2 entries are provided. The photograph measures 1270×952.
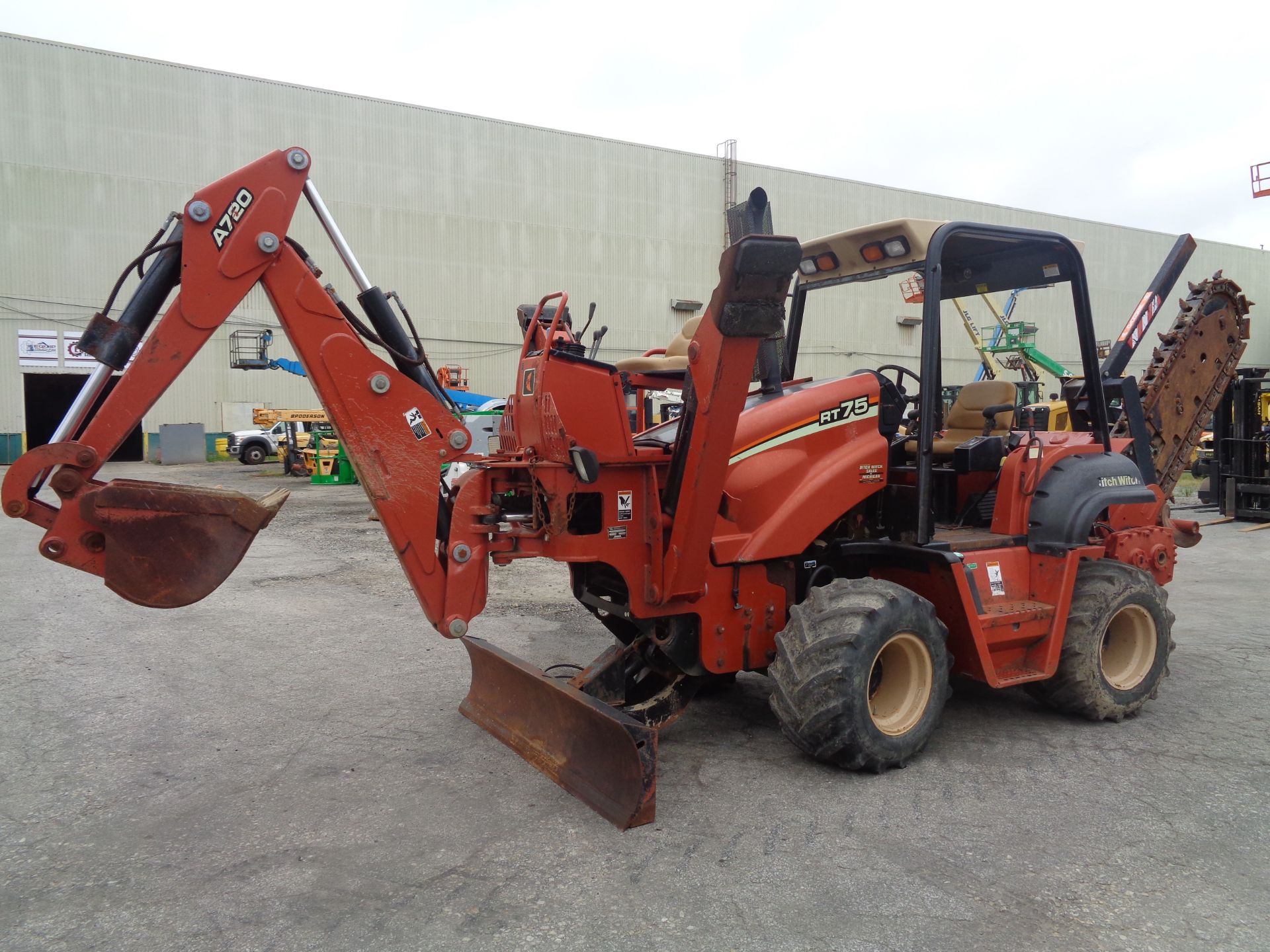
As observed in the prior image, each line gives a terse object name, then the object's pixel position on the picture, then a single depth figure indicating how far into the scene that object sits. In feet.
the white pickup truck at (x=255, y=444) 101.19
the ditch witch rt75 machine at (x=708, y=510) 12.34
